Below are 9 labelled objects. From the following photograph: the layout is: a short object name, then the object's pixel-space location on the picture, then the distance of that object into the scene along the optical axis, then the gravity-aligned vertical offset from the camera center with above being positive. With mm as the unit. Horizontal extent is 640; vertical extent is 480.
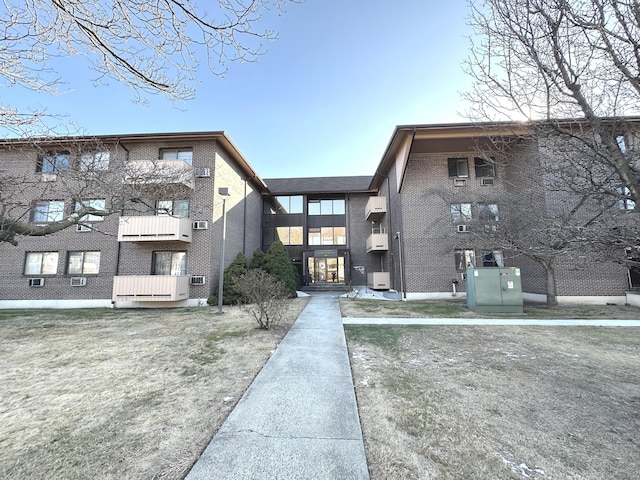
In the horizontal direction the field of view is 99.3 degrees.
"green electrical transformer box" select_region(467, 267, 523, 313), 9898 -701
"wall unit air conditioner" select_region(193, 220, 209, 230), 13117 +2199
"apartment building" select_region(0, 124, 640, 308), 12062 +1772
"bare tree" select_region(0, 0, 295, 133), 2820 +2581
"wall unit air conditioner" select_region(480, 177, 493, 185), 14719 +4850
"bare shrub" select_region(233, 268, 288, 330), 7367 -701
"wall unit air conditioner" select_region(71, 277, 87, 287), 13211 -509
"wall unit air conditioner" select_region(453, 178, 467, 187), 14859 +4848
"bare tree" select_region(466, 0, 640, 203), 2674 +2303
